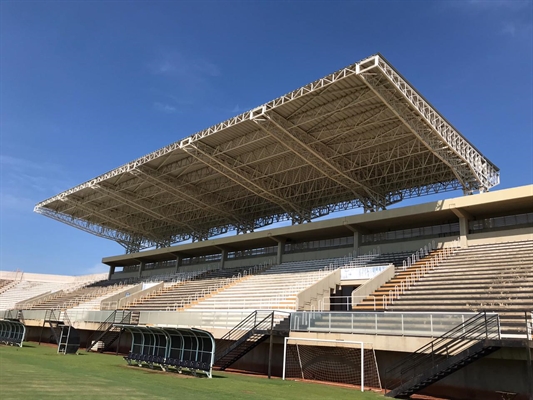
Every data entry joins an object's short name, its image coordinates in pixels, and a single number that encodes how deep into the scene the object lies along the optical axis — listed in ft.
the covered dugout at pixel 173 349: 48.81
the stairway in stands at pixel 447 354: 37.76
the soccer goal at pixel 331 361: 48.49
